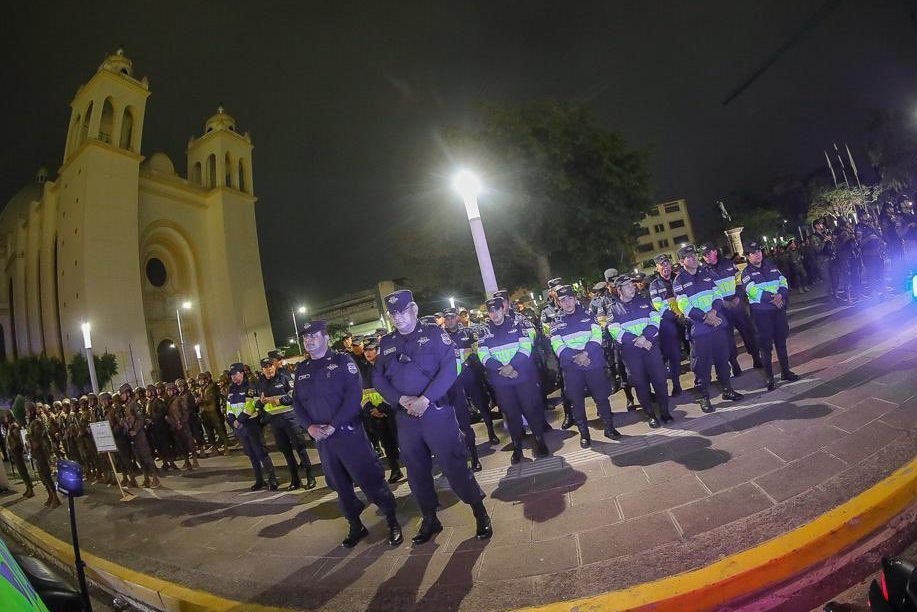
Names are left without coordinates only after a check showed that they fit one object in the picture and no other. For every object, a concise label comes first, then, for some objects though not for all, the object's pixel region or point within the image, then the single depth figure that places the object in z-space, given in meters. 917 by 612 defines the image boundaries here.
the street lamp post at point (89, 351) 10.99
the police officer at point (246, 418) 6.43
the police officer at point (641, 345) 5.30
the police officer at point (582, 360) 5.25
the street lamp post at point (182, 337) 34.61
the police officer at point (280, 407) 6.11
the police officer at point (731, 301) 5.99
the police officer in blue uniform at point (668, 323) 6.05
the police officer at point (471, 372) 6.70
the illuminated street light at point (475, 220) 8.29
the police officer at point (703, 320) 5.47
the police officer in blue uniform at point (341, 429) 3.98
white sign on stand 7.74
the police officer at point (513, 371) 5.27
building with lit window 79.50
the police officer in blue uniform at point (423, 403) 3.60
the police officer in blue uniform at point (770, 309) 5.65
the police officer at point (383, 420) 5.91
